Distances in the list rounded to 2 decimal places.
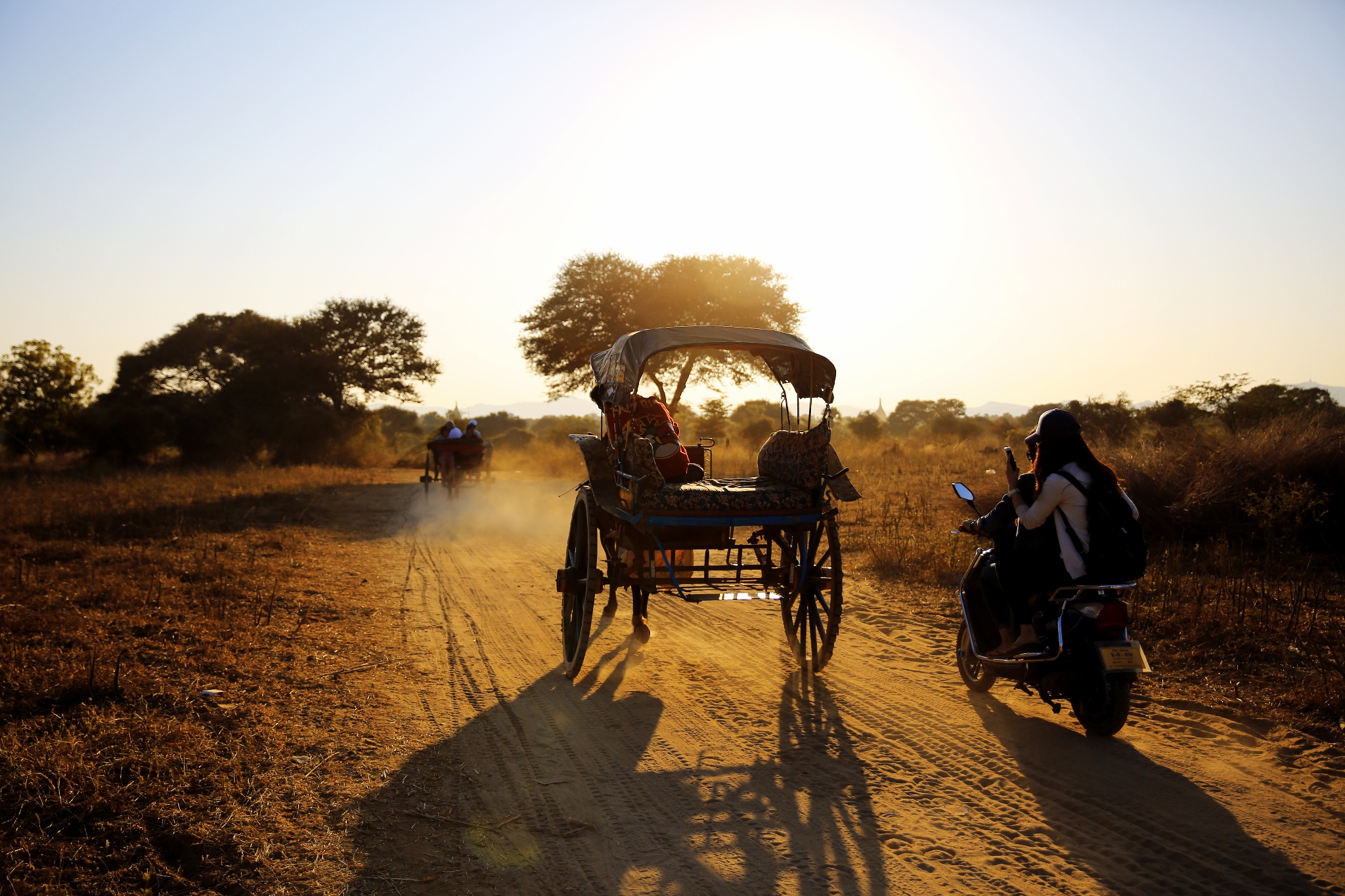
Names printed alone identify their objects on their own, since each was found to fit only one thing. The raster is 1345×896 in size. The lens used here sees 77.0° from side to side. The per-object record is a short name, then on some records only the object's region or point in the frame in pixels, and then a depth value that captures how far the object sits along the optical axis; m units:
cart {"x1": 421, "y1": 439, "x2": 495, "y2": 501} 19.28
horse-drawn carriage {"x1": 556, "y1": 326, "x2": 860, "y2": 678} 5.84
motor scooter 4.57
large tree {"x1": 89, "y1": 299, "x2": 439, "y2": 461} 32.25
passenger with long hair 4.75
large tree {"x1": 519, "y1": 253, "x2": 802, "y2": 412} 27.09
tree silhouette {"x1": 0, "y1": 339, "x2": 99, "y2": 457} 33.78
